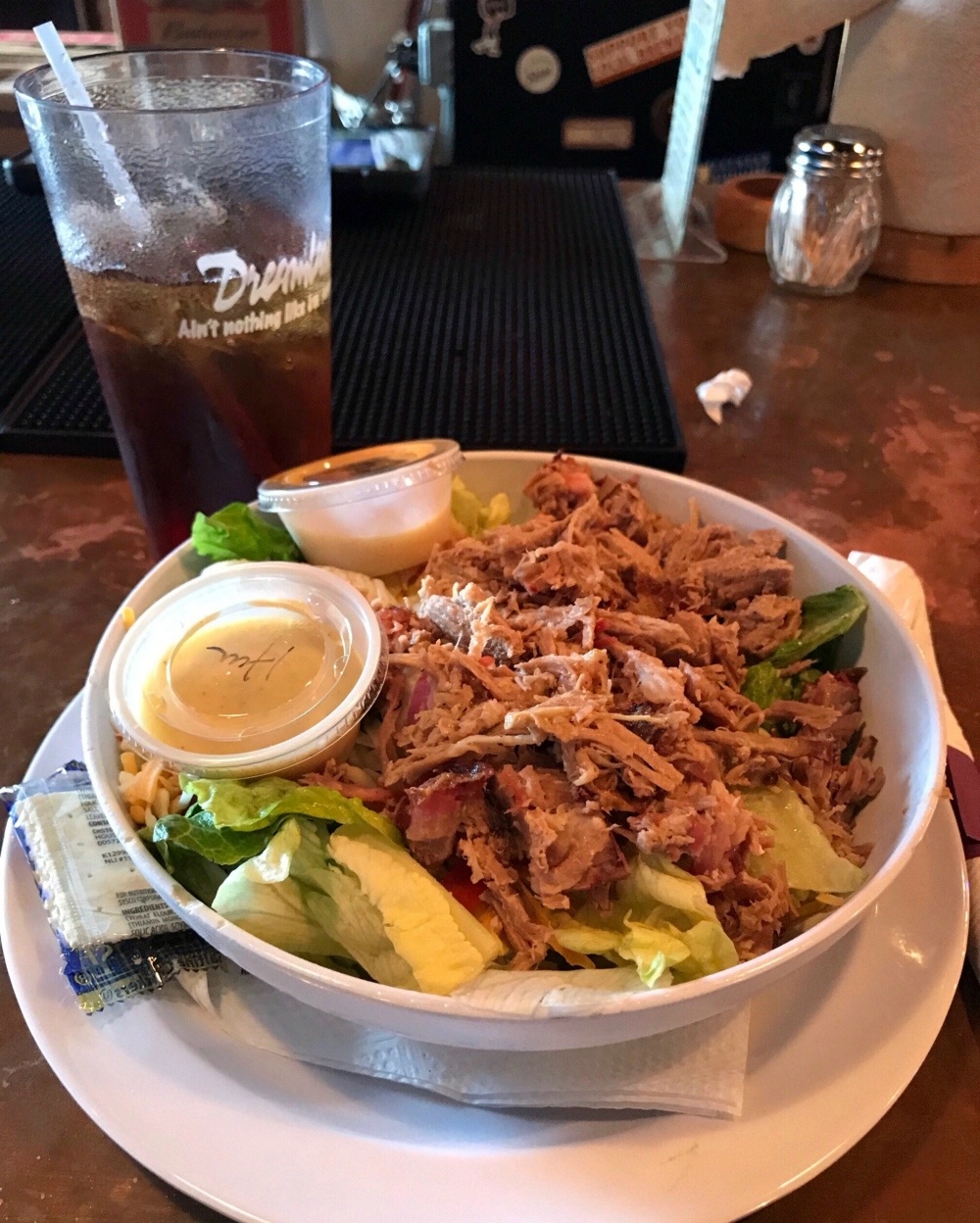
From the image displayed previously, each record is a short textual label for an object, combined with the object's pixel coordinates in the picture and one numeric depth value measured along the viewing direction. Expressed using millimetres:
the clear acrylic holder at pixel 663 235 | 664
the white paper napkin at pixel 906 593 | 343
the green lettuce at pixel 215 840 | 248
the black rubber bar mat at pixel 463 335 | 461
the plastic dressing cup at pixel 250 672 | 269
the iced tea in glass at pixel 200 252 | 322
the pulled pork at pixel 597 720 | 252
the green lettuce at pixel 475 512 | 368
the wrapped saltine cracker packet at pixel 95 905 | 248
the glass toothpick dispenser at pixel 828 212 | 572
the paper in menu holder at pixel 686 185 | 578
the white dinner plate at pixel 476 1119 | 214
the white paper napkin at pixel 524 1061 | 228
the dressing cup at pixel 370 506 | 331
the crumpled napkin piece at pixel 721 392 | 506
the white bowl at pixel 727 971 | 214
